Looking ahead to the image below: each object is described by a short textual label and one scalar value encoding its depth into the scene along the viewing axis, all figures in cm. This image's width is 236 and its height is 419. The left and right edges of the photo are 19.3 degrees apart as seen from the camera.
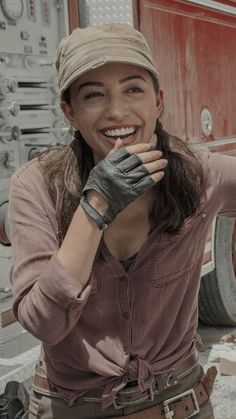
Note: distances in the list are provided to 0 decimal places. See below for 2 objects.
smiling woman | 148
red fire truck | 417
